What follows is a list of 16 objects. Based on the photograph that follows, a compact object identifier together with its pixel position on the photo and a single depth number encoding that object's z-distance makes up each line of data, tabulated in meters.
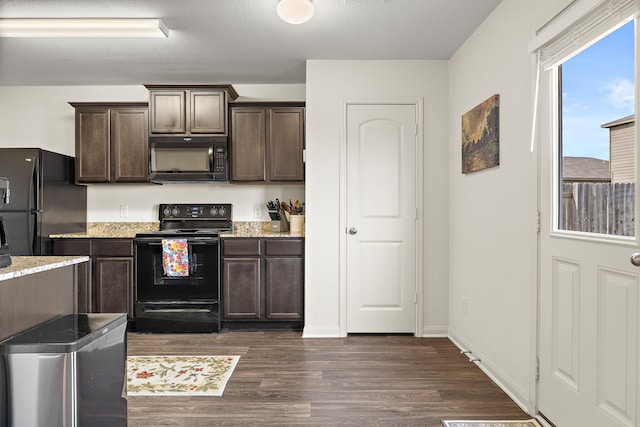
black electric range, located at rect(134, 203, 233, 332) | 3.91
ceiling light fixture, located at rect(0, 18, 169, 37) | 2.89
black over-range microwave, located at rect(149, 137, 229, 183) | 4.17
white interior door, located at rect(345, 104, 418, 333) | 3.84
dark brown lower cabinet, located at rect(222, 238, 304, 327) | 3.97
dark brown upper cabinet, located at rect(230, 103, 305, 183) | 4.22
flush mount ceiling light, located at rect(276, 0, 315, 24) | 2.53
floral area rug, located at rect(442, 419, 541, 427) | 2.21
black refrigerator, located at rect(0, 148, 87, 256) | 3.77
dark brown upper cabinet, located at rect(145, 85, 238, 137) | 4.14
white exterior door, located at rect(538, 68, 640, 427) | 1.65
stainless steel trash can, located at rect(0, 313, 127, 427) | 1.56
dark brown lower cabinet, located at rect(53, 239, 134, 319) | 4.00
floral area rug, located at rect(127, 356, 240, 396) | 2.63
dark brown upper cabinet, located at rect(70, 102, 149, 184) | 4.25
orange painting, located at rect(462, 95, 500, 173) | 2.81
